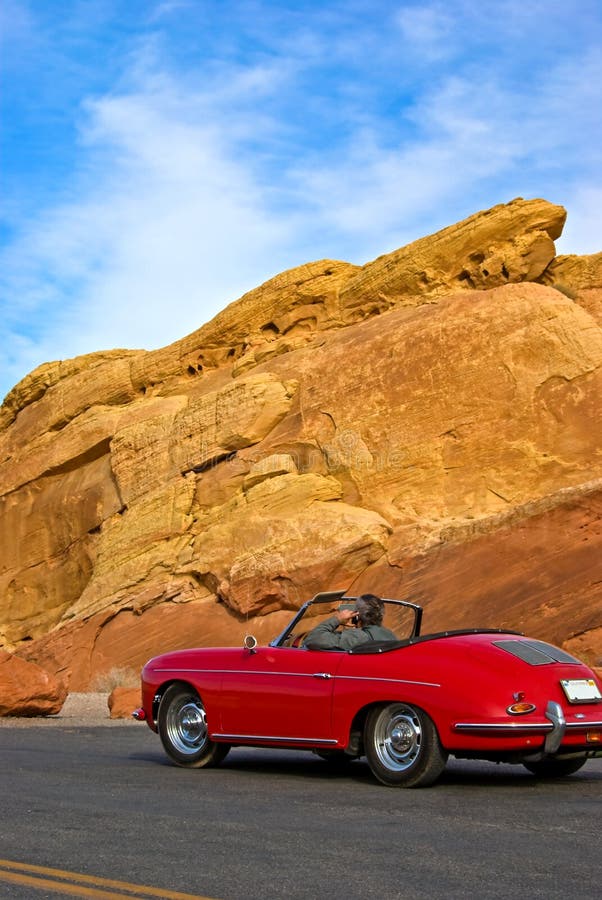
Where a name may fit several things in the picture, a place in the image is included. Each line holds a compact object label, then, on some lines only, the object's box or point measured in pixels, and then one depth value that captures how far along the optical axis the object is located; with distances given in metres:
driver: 9.21
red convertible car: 7.97
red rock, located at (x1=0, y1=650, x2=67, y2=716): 18.11
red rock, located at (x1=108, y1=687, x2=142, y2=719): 17.95
